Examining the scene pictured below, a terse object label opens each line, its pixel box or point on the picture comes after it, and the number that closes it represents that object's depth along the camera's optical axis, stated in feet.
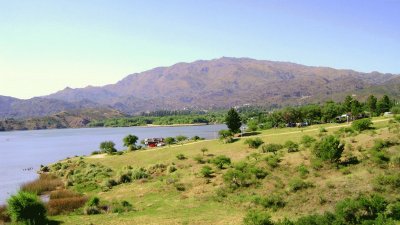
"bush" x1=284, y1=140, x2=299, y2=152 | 175.38
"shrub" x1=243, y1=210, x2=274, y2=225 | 77.82
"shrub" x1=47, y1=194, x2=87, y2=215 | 118.83
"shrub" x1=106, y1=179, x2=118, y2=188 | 165.00
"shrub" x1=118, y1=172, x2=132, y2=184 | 169.99
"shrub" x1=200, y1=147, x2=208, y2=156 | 212.11
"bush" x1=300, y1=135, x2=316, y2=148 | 174.64
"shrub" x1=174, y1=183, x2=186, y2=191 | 141.36
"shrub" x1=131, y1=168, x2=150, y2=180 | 172.76
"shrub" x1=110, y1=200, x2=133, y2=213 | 113.50
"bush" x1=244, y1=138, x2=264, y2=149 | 202.14
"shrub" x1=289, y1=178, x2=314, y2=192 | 118.21
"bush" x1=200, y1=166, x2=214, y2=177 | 155.12
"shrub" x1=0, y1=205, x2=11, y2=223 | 109.19
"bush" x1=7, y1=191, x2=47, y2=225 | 96.17
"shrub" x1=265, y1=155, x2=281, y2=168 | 152.76
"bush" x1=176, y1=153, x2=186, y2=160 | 202.90
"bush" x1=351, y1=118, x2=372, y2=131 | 193.26
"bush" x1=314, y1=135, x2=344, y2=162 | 142.31
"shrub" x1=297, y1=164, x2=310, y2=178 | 135.25
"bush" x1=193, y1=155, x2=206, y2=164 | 189.82
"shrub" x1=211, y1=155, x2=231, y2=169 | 168.50
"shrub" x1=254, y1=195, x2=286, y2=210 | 105.09
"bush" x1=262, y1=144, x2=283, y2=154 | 184.42
